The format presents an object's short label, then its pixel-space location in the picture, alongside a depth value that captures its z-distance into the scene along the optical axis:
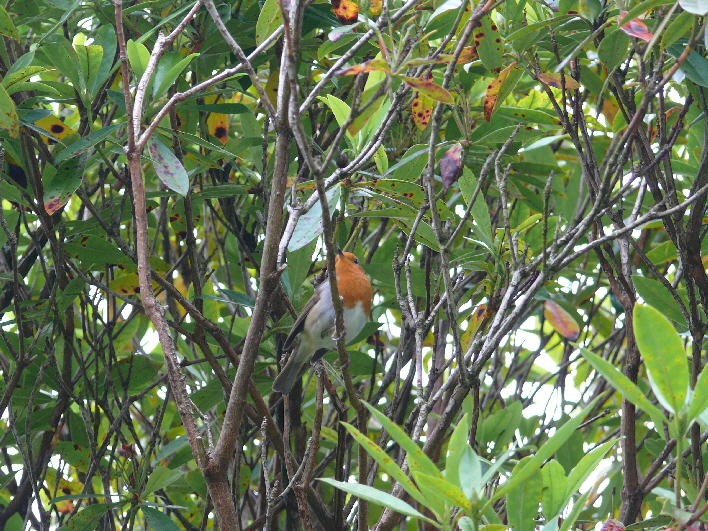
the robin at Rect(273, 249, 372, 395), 11.78
